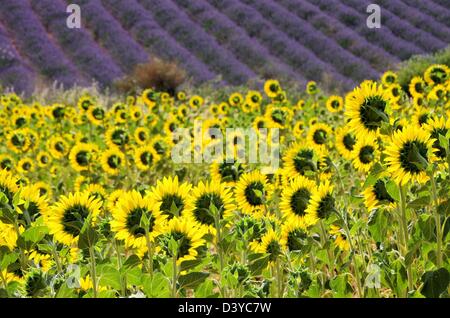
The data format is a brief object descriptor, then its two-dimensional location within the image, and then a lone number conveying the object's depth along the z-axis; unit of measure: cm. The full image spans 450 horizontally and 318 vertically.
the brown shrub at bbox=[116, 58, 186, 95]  968
